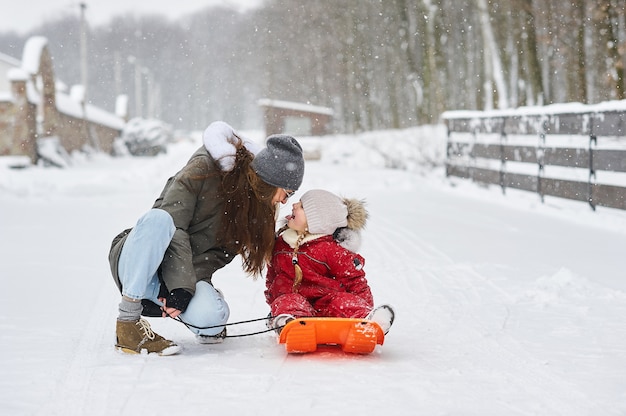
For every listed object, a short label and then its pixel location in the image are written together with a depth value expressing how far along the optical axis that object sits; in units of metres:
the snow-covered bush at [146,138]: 41.19
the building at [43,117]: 25.73
